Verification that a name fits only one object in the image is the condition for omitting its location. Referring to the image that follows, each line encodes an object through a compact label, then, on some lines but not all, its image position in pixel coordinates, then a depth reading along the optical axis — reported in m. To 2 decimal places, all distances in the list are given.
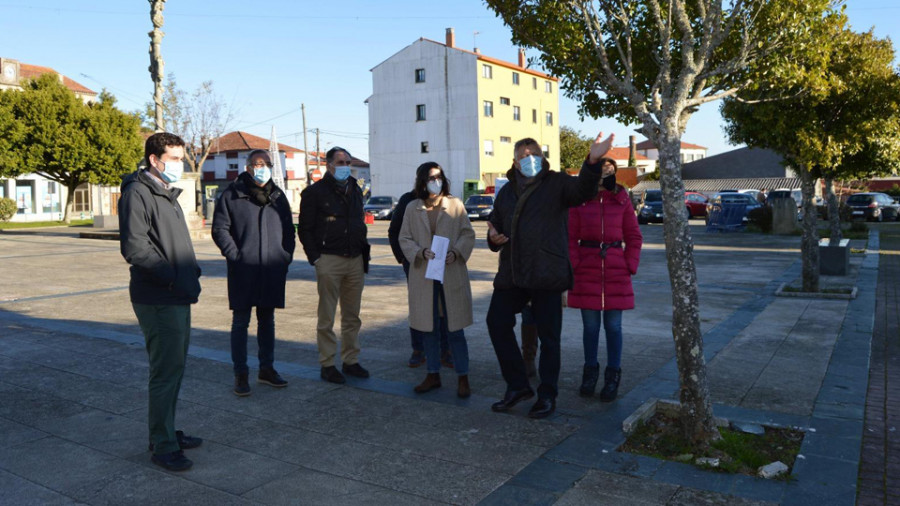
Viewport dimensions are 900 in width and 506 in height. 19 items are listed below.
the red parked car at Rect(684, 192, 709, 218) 33.62
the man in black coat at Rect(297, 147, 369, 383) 5.63
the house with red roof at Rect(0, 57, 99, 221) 48.09
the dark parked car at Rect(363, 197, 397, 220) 39.91
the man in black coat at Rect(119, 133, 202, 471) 3.84
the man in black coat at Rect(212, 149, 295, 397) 5.31
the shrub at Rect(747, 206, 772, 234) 23.83
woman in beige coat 5.22
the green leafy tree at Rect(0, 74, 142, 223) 36.75
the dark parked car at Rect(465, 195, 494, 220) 35.50
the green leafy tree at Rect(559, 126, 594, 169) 68.25
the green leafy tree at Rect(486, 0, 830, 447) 4.18
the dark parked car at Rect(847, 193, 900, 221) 31.48
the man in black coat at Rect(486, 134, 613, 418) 4.66
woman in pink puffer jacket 5.17
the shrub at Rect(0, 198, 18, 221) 36.34
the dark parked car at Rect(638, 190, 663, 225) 29.92
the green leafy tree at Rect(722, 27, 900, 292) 9.97
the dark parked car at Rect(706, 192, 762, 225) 25.50
